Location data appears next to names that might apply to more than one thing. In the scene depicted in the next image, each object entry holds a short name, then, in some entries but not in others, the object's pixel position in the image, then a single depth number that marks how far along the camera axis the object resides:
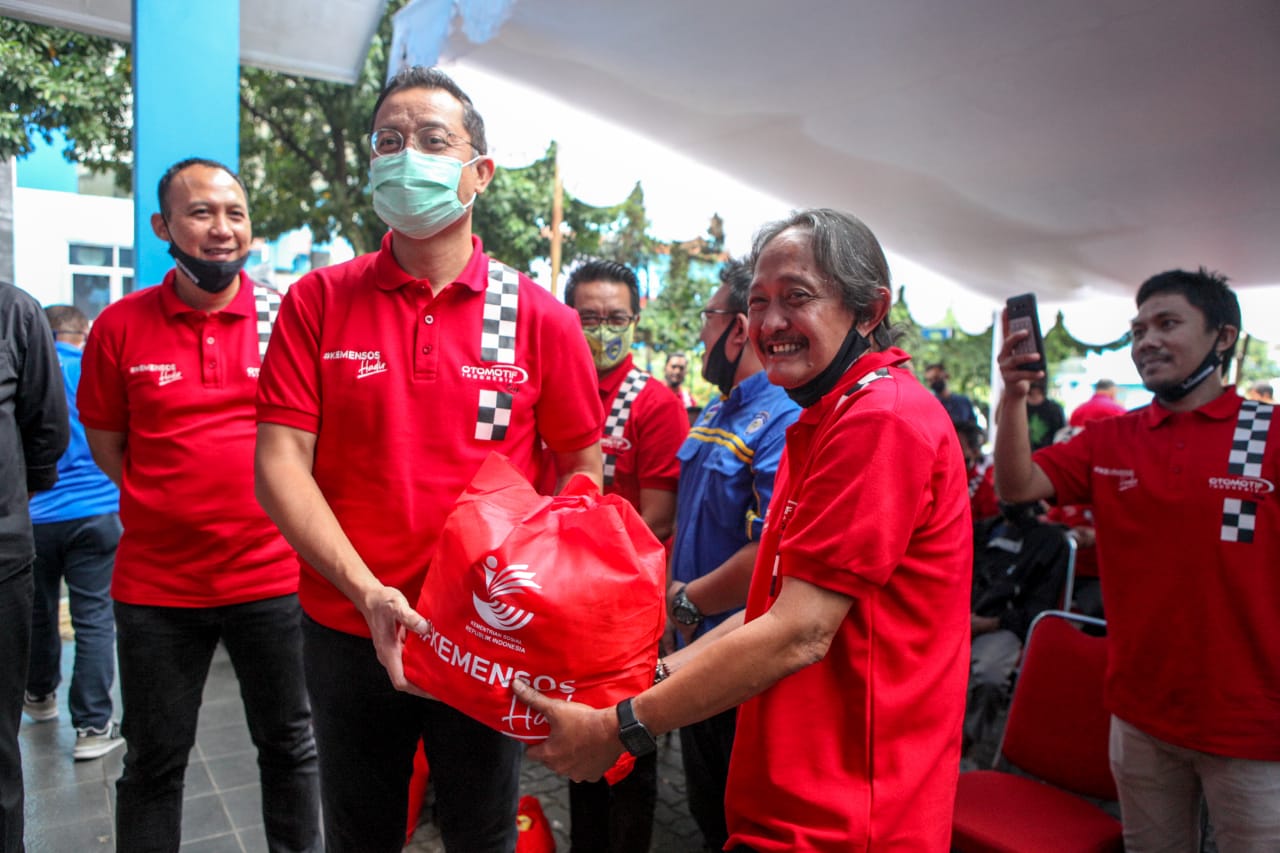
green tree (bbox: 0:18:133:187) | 4.83
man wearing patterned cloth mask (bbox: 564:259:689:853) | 2.57
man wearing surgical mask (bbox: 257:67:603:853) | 1.69
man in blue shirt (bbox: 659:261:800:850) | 2.28
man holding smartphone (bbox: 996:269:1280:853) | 2.14
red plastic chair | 2.41
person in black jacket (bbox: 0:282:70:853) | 2.13
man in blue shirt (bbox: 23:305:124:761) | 3.83
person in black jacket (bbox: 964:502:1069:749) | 4.06
